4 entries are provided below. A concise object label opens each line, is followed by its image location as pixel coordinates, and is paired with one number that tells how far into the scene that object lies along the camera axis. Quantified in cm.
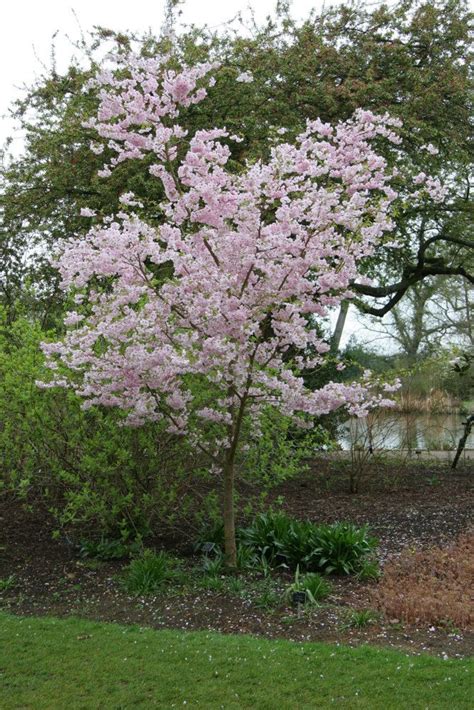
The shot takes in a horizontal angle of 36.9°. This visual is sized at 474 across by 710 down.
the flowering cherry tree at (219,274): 474
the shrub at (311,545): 556
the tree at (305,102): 1040
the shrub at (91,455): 592
